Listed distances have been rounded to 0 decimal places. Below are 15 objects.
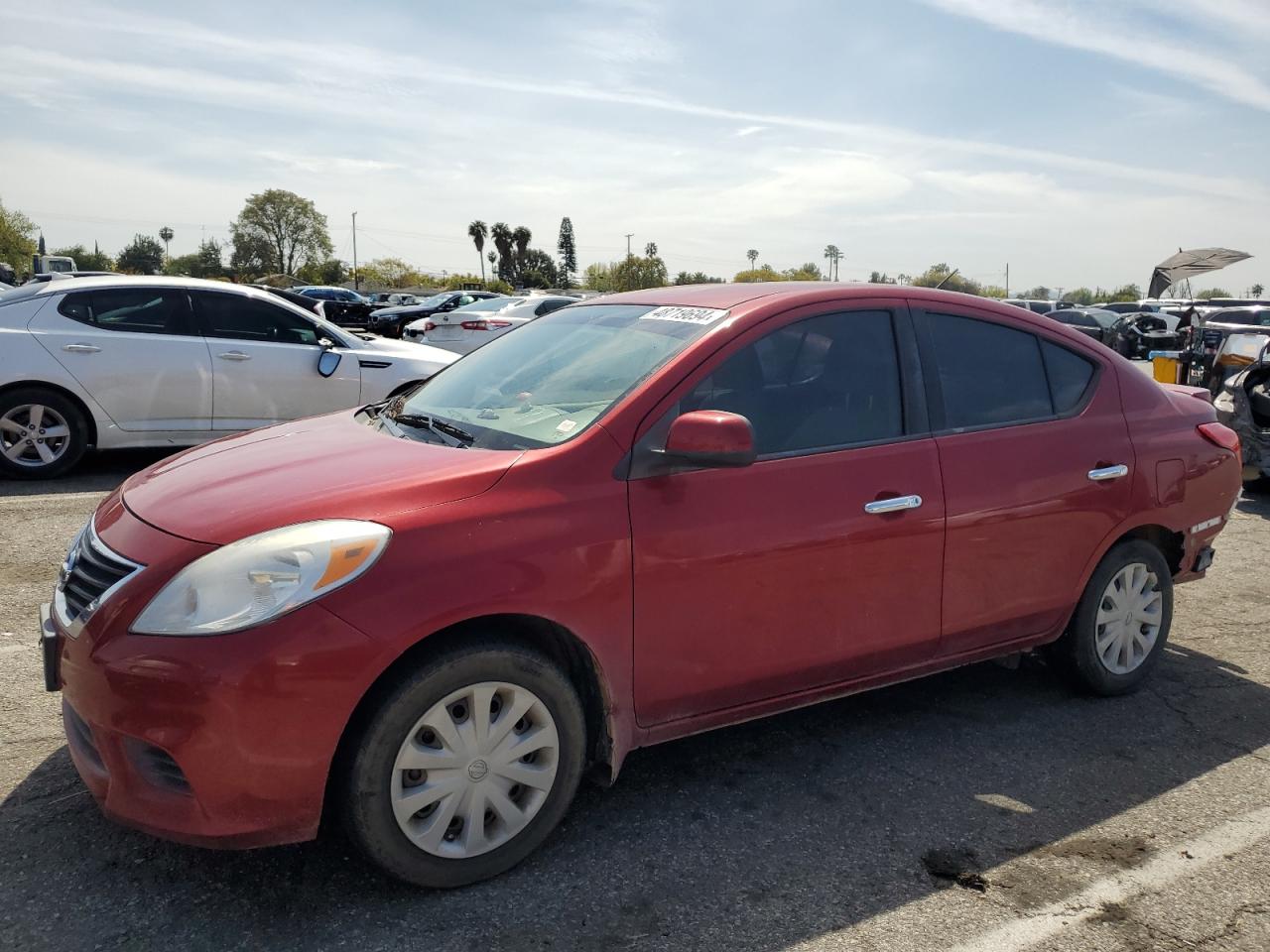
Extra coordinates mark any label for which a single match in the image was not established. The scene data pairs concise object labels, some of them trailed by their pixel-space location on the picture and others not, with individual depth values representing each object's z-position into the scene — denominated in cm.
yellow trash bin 1110
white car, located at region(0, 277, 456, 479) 770
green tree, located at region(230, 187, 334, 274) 11931
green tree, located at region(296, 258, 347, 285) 11362
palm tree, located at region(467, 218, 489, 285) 12067
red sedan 254
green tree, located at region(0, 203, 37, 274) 8231
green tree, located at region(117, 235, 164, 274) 11081
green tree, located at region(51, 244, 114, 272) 9578
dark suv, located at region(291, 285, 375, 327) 3455
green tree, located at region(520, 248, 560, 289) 11694
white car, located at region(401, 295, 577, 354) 1781
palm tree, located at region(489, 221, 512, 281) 11838
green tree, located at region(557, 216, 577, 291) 12600
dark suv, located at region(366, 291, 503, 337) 2939
